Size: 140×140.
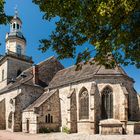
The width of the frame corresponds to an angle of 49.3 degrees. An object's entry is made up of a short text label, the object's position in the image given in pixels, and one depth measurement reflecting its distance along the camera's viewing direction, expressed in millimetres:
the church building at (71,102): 16760
